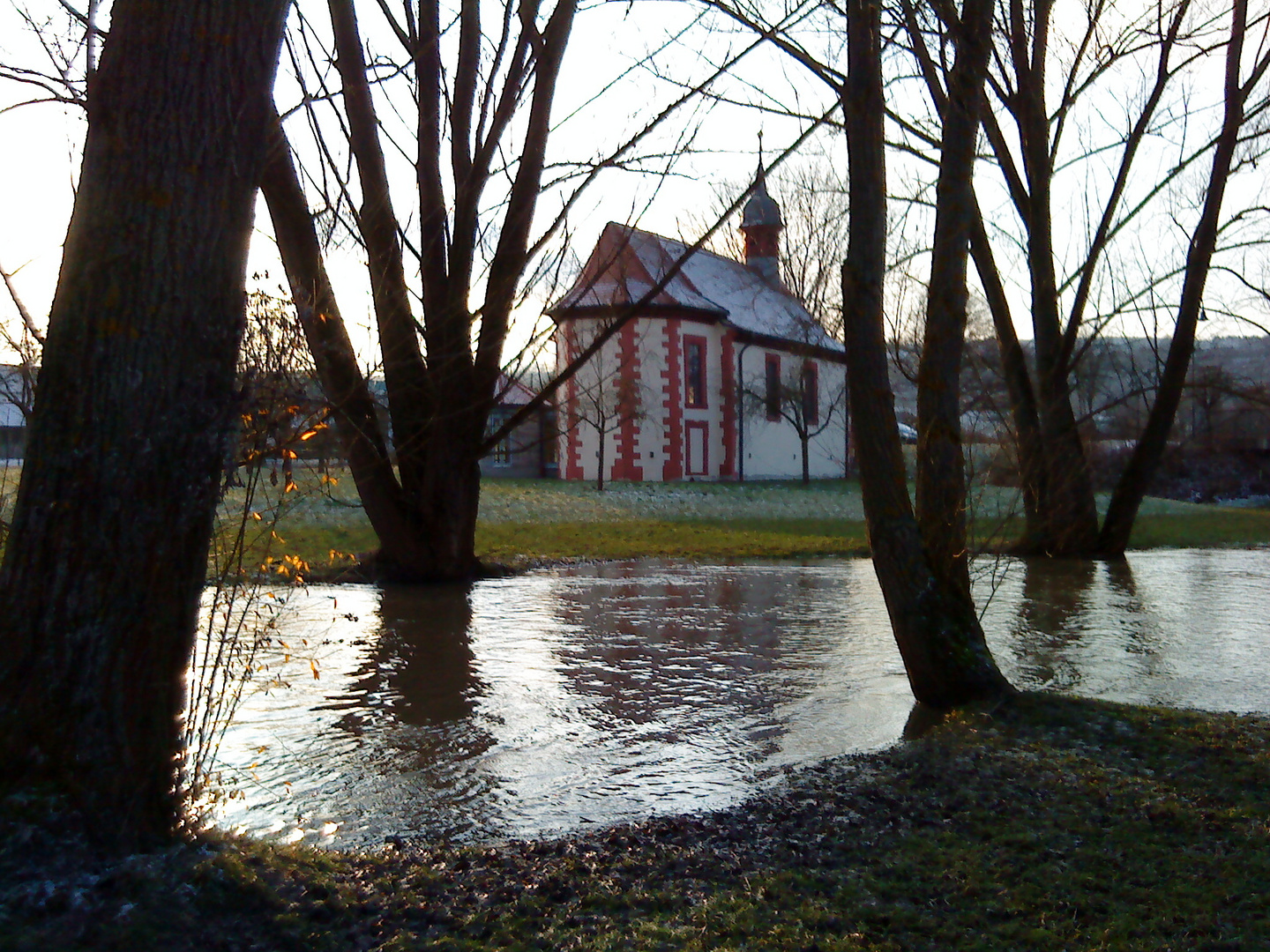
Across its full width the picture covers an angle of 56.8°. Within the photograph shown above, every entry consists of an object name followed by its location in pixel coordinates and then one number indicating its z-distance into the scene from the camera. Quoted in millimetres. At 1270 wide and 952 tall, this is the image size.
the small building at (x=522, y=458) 40644
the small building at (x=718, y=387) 37503
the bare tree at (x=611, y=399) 33125
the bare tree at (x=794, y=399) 40969
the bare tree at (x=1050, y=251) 15094
